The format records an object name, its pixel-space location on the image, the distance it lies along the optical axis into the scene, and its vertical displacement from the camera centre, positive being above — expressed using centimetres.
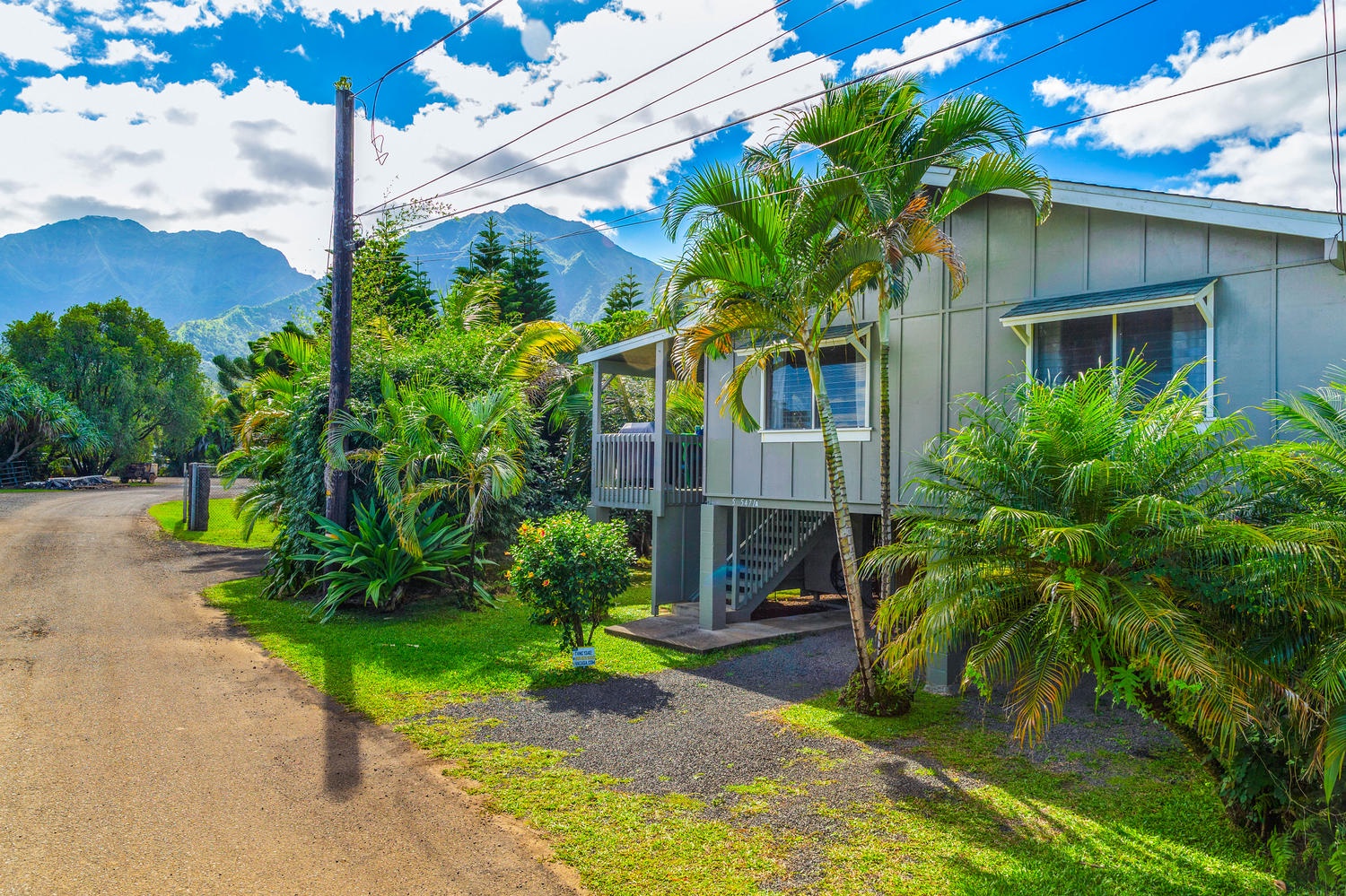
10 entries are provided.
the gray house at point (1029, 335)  688 +131
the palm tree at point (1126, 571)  411 -60
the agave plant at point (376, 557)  1187 -148
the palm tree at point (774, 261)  717 +183
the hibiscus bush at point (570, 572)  913 -128
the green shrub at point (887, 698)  759 -222
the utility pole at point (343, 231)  1204 +339
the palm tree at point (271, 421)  1484 +71
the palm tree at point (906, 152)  714 +282
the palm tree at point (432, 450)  1170 +13
